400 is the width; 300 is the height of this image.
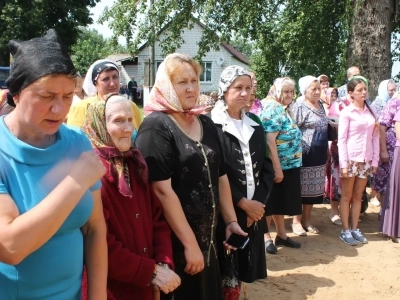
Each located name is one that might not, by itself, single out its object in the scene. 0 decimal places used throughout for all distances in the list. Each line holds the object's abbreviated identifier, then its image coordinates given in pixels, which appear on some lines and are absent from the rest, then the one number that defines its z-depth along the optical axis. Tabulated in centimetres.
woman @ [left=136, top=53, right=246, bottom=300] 256
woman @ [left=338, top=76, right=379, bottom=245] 545
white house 3852
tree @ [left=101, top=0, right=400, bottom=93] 1124
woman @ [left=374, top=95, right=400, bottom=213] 586
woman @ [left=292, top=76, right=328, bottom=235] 556
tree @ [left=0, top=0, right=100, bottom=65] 2509
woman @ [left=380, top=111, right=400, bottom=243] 560
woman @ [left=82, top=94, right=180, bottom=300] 223
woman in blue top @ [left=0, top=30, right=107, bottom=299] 147
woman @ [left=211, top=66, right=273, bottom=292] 356
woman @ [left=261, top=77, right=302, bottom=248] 500
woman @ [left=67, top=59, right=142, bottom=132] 376
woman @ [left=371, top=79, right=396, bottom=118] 722
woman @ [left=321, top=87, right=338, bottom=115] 778
